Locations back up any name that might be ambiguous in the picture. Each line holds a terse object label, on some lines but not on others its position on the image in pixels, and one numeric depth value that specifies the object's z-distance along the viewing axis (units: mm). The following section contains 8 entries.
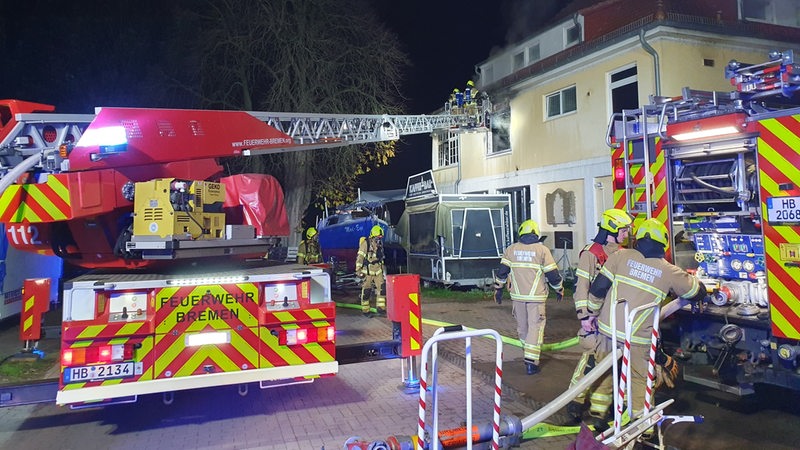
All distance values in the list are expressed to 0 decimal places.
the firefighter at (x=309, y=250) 12922
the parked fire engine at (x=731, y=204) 4297
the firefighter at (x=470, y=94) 18031
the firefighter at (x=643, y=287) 4219
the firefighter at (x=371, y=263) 10266
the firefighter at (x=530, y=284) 6234
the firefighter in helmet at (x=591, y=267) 4797
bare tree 16297
